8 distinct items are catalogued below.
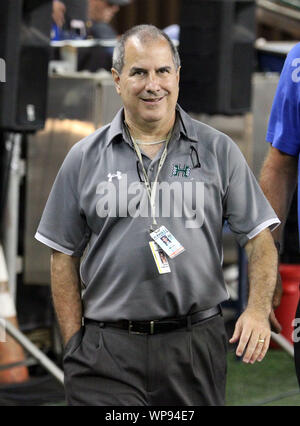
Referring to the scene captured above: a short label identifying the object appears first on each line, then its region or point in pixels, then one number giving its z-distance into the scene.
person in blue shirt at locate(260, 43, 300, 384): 7.06
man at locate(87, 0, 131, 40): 19.63
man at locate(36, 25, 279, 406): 6.81
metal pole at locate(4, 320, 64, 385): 11.99
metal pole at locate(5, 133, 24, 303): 14.02
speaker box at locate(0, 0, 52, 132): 11.39
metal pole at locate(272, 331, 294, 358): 13.64
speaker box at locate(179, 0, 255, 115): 13.16
